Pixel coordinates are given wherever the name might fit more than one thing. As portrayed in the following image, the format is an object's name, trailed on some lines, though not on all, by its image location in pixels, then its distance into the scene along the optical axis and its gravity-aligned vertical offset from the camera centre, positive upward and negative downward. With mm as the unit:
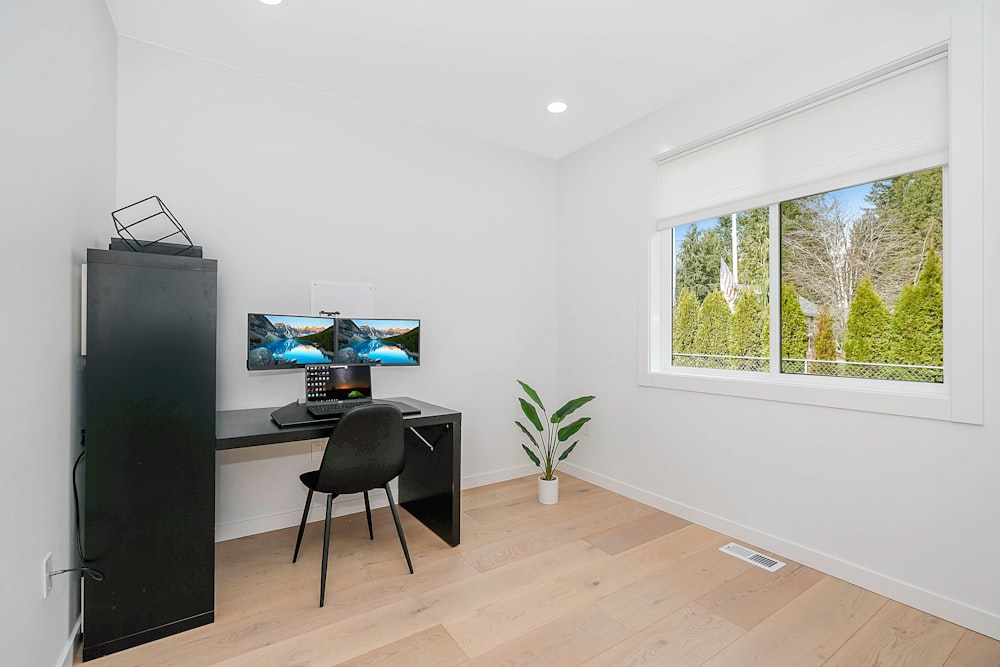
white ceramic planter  3389 -1117
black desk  2221 -681
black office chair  2188 -570
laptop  2688 -303
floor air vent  2498 -1209
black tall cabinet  1784 -442
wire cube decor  2490 +602
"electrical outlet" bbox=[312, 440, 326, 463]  3043 -741
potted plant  3395 -690
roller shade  2172 +1014
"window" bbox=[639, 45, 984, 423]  2008 +472
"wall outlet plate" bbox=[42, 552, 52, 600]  1518 -774
